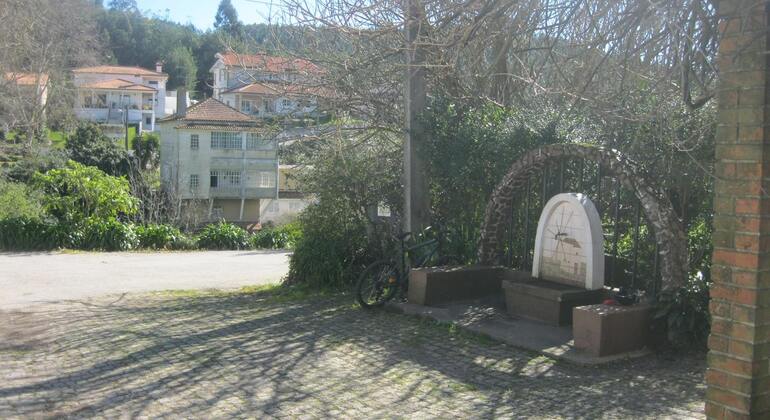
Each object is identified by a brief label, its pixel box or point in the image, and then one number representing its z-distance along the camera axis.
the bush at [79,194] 19.17
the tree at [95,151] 46.06
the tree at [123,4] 115.51
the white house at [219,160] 47.78
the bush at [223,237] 22.72
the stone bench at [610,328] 6.88
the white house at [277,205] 48.75
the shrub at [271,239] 23.91
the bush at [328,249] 11.59
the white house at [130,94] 78.81
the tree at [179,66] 78.88
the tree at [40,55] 32.53
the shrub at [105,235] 19.20
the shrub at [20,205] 19.08
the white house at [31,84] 41.04
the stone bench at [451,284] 9.36
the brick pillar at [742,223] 3.84
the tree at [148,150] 56.25
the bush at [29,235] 18.66
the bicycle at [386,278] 9.62
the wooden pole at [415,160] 11.03
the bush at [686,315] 6.94
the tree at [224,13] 109.44
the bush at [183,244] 21.27
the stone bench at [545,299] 8.03
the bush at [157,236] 20.66
